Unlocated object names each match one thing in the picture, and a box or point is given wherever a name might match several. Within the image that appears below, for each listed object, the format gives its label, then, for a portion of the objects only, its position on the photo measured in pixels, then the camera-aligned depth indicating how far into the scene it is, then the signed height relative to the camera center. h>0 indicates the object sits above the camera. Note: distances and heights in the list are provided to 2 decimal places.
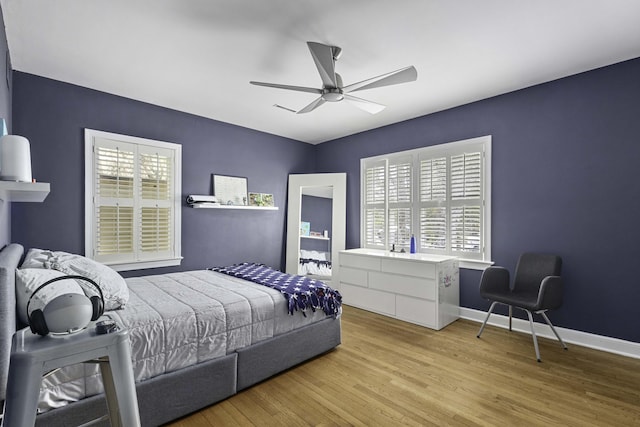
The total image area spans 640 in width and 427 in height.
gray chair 2.70 -0.71
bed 1.54 -0.88
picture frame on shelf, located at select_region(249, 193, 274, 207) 4.80 +0.21
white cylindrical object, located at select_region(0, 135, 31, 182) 1.51 +0.26
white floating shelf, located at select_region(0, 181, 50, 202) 1.38 +0.11
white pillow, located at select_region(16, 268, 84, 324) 1.55 -0.41
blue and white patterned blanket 2.60 -0.68
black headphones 1.13 -0.41
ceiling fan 2.15 +1.06
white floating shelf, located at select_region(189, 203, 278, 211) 4.01 +0.07
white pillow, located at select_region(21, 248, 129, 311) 1.95 -0.39
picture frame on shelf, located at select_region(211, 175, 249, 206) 4.38 +0.33
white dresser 3.47 -0.89
